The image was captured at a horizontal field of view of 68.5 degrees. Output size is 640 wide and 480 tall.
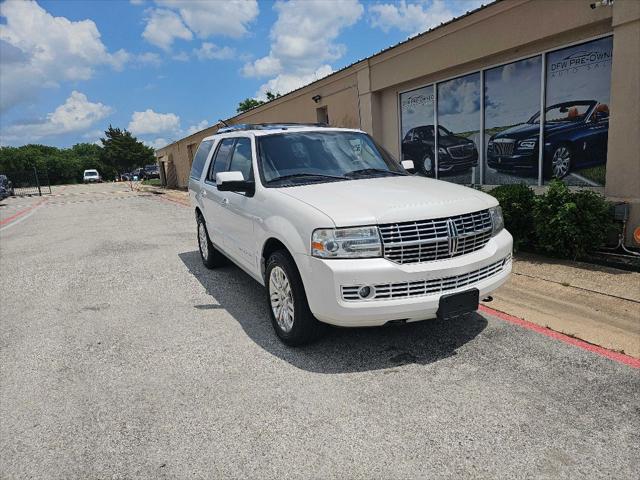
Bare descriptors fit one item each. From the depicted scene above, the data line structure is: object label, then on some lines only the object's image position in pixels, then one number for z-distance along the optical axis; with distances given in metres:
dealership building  6.38
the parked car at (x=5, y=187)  27.66
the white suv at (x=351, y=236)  3.35
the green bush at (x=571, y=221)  6.07
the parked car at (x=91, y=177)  64.31
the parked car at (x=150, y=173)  56.25
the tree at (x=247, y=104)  61.20
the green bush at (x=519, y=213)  6.82
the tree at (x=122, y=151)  74.88
